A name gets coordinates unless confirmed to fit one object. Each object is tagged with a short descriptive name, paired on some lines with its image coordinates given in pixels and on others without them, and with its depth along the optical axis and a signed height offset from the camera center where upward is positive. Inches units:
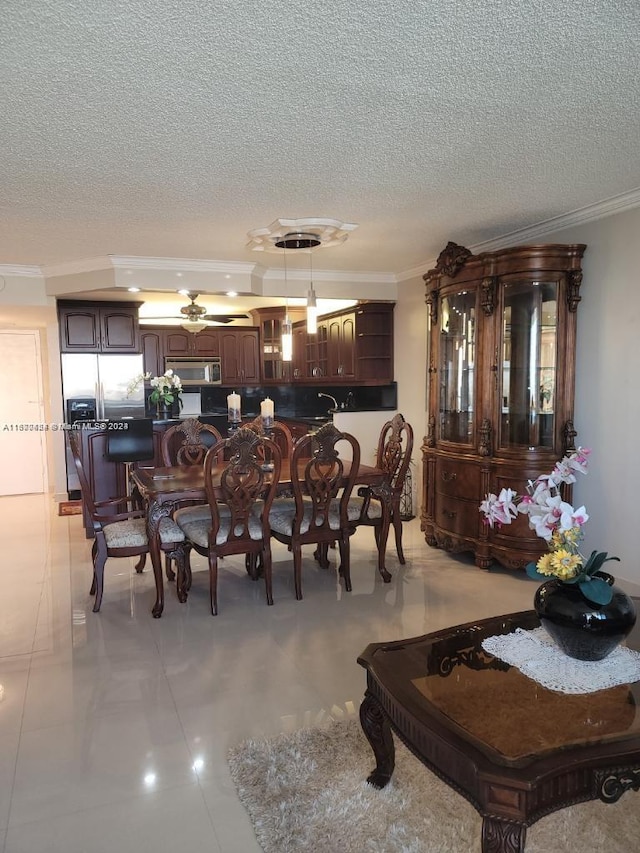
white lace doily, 69.4 -35.9
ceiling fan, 250.1 +26.1
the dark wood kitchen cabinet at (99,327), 258.5 +22.4
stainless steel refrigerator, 259.3 -2.2
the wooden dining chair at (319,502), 146.9 -32.2
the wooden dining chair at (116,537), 143.9 -38.2
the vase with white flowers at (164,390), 266.0 -5.9
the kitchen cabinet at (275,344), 322.3 +17.3
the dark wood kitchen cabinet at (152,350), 335.3 +15.4
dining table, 139.3 -27.2
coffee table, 54.7 -36.3
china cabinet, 160.9 -2.0
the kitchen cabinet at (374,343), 252.8 +13.1
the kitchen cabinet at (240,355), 343.0 +12.1
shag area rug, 70.1 -54.3
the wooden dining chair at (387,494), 165.3 -33.0
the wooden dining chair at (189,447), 172.7 -21.4
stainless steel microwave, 336.5 +4.2
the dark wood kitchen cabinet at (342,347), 258.6 +12.2
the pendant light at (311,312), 152.6 +15.9
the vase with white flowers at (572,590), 71.2 -26.4
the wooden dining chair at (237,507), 135.7 -30.7
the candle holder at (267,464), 166.2 -25.0
